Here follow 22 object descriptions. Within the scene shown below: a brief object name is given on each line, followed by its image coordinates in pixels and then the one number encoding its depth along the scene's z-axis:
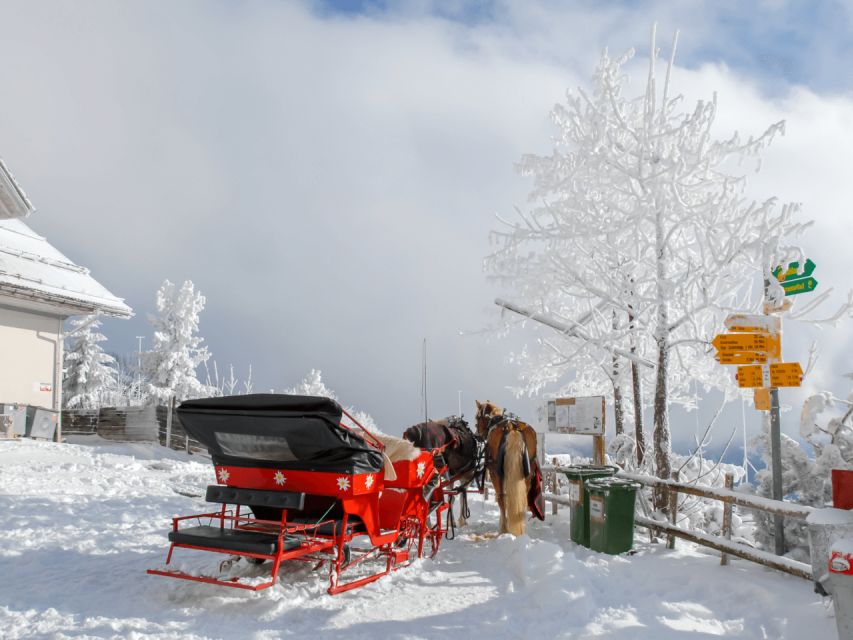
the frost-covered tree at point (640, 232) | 11.02
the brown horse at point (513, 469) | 8.78
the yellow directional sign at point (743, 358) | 8.41
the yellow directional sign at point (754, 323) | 8.49
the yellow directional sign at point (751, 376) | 8.41
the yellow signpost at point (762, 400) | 8.54
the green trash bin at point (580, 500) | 9.09
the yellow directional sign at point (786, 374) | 8.09
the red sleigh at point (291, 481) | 5.98
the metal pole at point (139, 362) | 35.59
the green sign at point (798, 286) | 9.12
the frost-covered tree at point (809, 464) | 8.16
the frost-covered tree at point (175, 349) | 34.62
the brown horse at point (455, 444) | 8.72
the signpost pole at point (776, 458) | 7.95
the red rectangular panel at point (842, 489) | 5.18
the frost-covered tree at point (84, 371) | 36.44
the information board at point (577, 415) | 11.24
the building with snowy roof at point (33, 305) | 18.58
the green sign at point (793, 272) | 9.33
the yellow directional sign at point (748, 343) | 8.42
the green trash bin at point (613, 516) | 8.57
